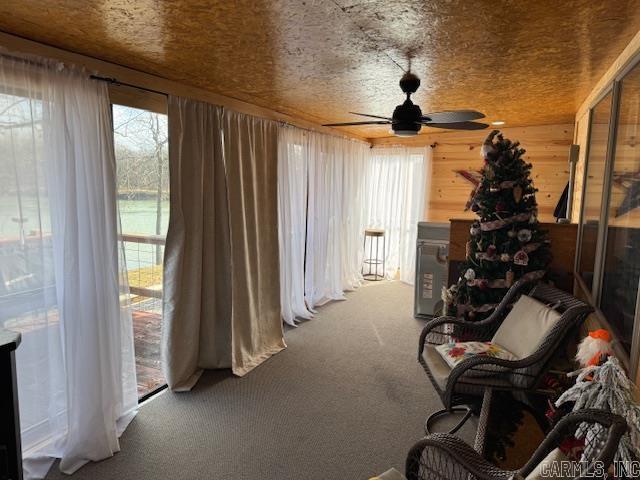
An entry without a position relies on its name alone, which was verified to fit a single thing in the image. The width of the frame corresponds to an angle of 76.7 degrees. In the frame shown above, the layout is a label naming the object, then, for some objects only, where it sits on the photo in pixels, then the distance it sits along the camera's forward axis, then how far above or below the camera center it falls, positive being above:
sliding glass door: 2.78 -0.19
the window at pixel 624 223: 1.65 -0.12
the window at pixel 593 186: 2.46 +0.07
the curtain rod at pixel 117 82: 2.35 +0.66
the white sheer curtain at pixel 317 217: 4.36 -0.31
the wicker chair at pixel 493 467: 1.14 -0.92
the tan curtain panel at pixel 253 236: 3.36 -0.41
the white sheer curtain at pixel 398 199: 6.16 -0.10
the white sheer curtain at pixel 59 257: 2.06 -0.39
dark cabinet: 1.54 -0.87
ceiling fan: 2.51 +0.48
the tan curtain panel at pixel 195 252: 2.96 -0.48
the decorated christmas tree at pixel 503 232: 2.90 -0.26
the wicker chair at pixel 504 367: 2.10 -0.95
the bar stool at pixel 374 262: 6.65 -1.17
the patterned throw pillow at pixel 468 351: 2.38 -0.93
